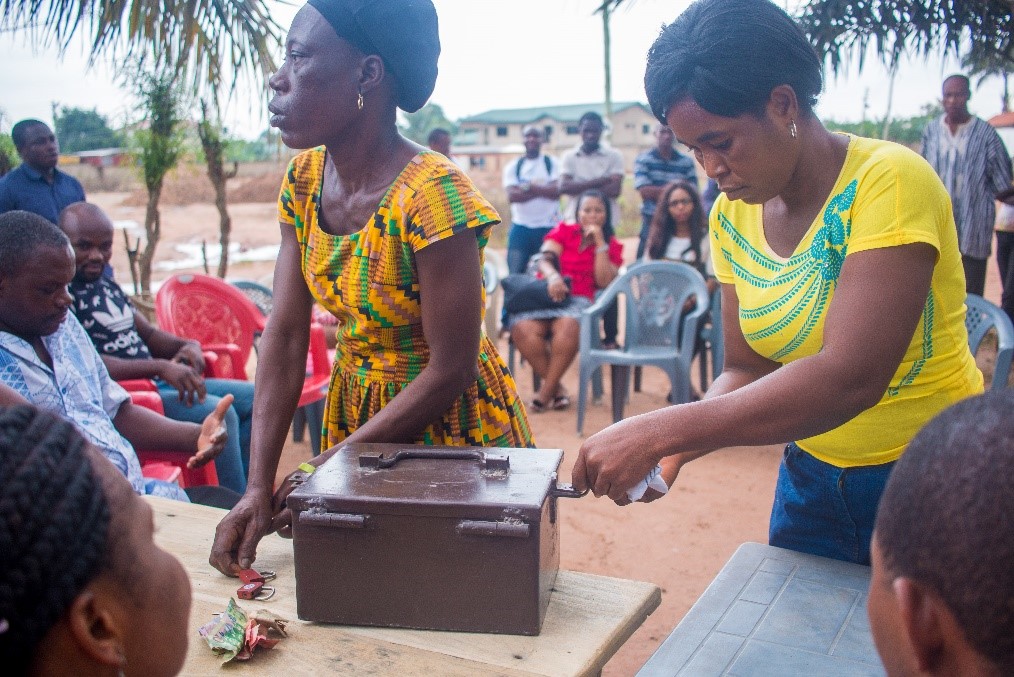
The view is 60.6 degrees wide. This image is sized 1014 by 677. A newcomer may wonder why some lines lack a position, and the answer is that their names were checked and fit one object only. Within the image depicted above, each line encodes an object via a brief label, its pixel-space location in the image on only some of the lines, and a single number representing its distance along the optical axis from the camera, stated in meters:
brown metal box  1.52
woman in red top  6.68
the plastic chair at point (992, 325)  4.13
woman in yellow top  1.52
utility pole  16.59
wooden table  1.49
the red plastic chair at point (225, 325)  5.09
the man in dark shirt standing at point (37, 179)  5.63
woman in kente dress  1.88
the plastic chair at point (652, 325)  6.12
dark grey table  1.50
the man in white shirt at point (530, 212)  8.34
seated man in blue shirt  2.68
